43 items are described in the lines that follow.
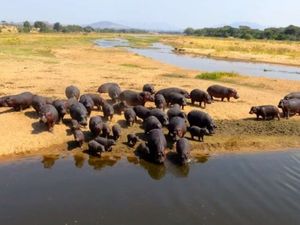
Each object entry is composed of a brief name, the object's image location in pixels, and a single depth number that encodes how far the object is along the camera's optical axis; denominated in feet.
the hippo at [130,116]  35.79
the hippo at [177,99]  40.80
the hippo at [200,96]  42.16
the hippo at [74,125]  33.12
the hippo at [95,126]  32.79
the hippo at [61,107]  34.77
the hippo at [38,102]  35.51
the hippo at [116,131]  33.26
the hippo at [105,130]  33.14
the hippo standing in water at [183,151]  29.86
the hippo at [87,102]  36.66
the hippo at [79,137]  31.84
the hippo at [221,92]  45.32
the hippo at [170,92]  41.90
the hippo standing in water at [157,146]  29.79
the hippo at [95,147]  30.82
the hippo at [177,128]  33.04
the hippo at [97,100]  38.58
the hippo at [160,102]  39.48
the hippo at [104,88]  45.02
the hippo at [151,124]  33.79
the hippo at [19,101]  36.39
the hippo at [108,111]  36.33
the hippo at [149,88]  44.63
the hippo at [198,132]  34.24
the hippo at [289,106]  41.24
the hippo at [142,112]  36.43
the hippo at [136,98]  39.97
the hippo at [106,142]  31.80
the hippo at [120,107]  38.25
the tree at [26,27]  274.42
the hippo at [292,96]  44.84
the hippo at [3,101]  36.89
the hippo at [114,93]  41.32
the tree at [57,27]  351.12
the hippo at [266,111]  39.81
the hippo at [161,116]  35.00
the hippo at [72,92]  40.90
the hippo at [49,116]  33.02
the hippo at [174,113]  36.36
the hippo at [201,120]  35.82
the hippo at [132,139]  32.81
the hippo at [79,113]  34.07
